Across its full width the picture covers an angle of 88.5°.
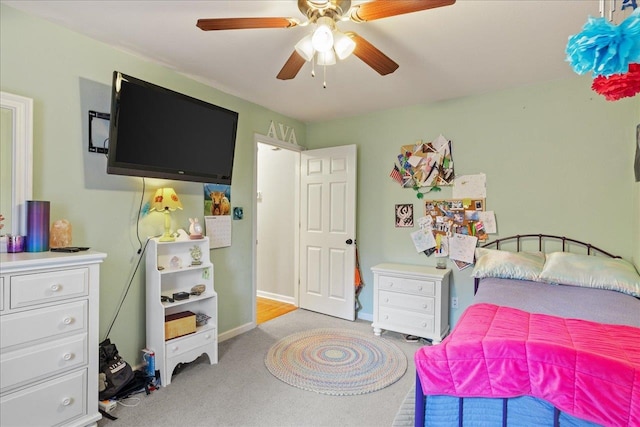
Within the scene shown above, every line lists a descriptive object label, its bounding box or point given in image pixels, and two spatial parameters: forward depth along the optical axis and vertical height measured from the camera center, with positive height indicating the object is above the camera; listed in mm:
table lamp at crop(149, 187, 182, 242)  2520 +67
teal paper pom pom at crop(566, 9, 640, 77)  707 +375
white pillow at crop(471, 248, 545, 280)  2535 -405
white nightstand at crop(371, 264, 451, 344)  3062 -845
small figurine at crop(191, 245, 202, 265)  2750 -370
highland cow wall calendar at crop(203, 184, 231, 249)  3012 -18
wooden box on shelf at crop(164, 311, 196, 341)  2420 -849
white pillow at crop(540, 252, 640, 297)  2186 -406
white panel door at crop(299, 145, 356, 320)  3750 -204
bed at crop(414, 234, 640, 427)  1053 -554
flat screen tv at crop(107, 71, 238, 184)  2094 +560
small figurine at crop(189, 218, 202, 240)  2695 -157
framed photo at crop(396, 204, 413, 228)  3527 -17
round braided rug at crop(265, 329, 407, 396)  2395 -1238
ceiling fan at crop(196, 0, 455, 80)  1454 +920
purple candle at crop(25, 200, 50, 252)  1870 -87
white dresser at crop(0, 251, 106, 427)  1594 -666
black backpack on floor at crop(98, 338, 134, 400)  2105 -1059
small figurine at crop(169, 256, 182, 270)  2668 -416
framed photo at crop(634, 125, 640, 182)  2352 +417
